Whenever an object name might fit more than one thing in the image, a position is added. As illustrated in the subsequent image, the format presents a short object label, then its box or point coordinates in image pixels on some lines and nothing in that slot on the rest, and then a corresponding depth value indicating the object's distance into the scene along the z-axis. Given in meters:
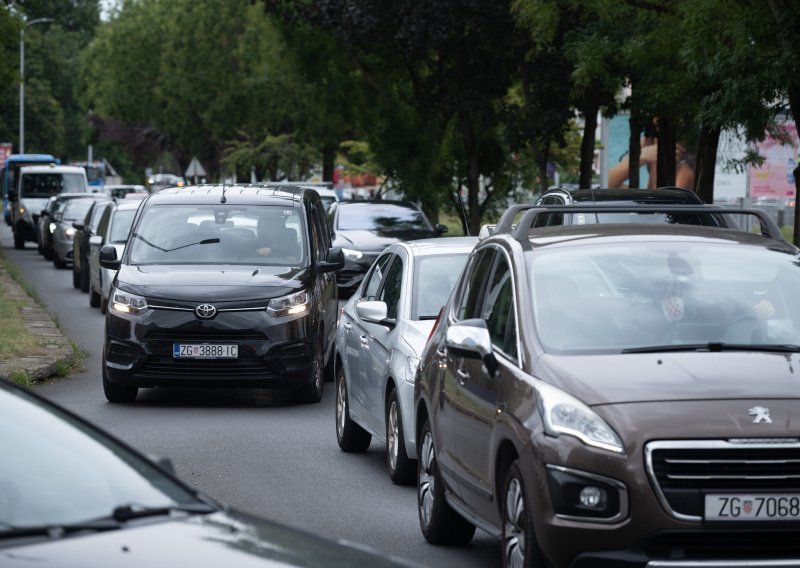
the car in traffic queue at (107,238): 23.50
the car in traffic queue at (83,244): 29.34
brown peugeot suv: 6.14
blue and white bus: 67.12
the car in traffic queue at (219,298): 14.09
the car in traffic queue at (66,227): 37.84
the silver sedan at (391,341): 10.26
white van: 52.56
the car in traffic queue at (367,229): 27.11
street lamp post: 92.44
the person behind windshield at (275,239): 15.19
